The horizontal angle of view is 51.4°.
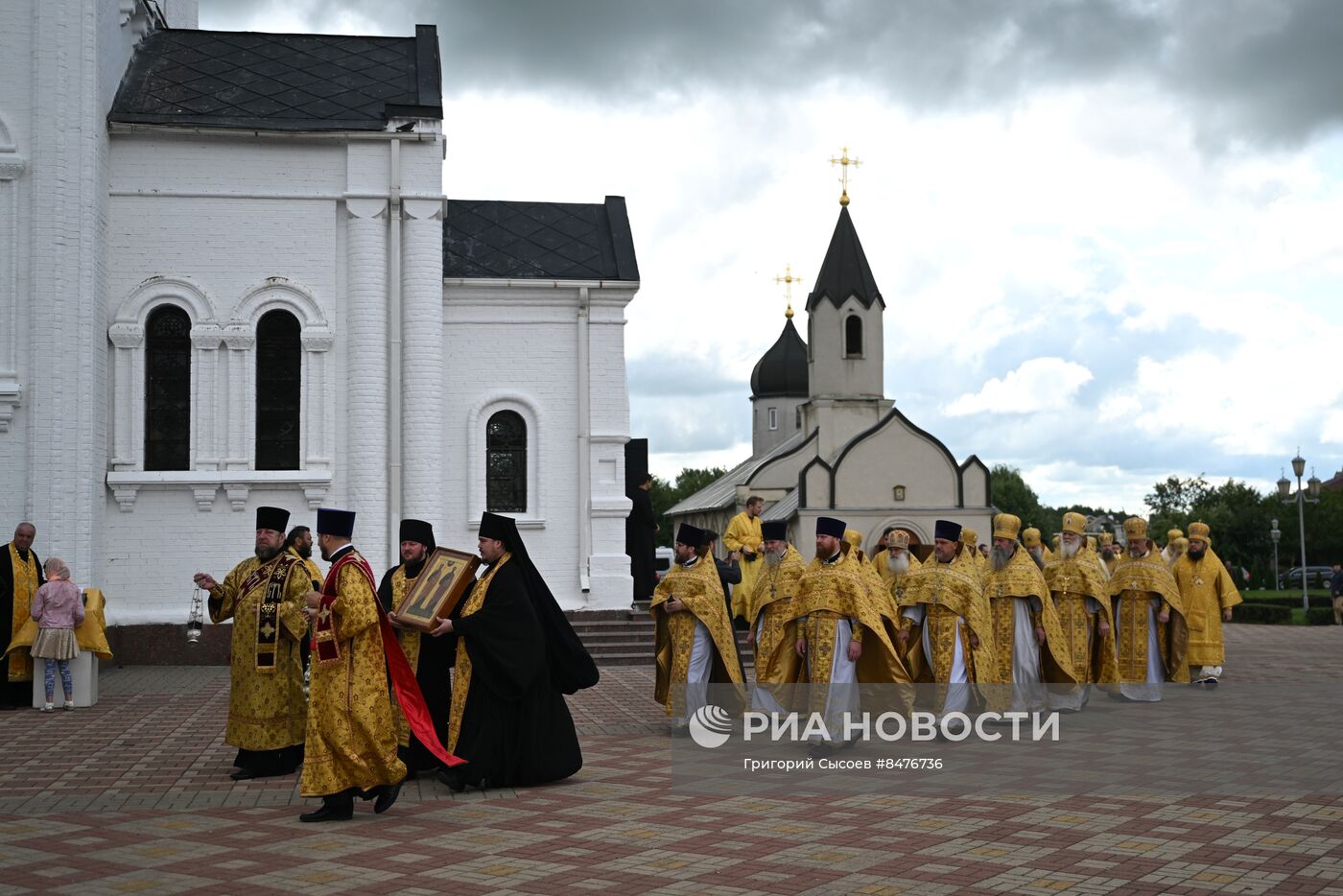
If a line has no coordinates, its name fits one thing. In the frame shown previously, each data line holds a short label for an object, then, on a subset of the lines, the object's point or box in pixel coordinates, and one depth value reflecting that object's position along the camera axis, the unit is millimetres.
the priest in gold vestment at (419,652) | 9258
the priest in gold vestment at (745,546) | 18938
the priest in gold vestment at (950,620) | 11273
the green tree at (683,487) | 107500
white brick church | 16984
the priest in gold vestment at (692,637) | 11367
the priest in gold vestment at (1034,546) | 14539
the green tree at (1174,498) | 84812
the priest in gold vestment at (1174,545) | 16781
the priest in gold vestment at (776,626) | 10562
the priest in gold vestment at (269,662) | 9508
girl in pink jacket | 13289
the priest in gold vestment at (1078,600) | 13555
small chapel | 46094
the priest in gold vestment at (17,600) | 13609
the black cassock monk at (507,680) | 8820
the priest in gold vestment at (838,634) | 10086
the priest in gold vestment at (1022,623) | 12477
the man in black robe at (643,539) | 22705
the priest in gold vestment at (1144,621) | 14227
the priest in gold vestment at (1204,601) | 15820
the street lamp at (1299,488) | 33094
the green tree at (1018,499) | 95562
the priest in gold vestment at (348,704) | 7758
